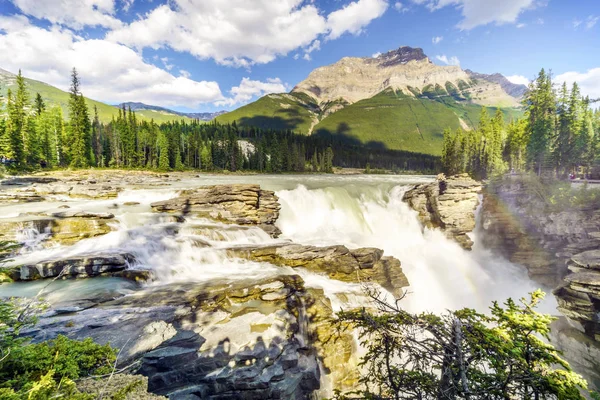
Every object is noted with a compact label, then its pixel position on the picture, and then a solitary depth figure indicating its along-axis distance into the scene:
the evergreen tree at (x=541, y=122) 43.38
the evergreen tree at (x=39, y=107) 64.82
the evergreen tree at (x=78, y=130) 61.28
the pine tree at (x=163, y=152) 81.44
